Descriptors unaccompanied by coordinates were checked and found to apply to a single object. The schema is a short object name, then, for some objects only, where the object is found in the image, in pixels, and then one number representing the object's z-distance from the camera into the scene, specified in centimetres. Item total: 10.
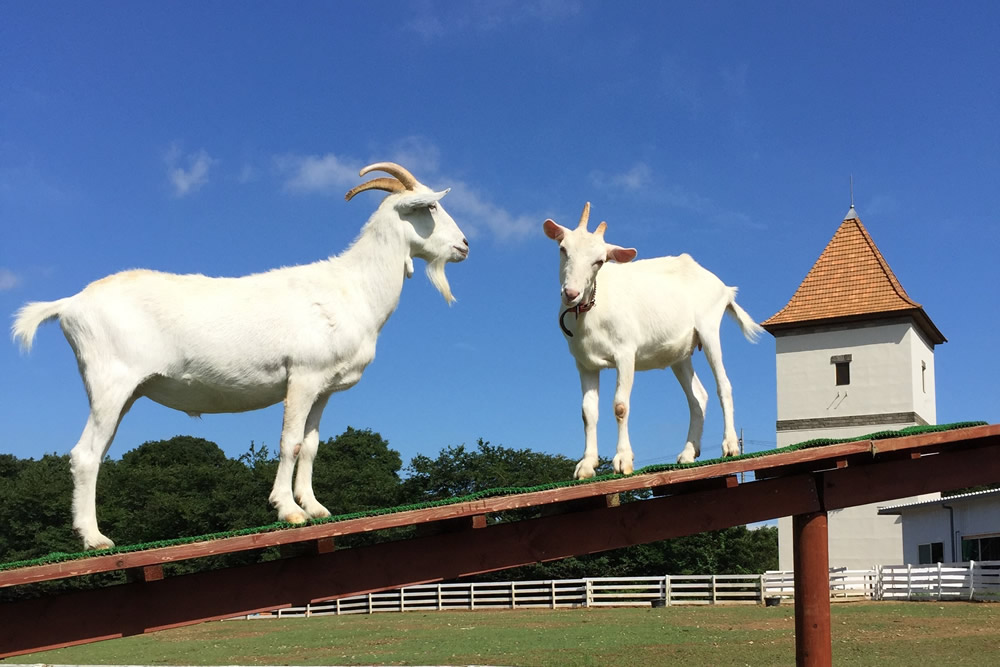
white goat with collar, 850
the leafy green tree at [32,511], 5569
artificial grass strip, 624
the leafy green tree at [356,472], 5791
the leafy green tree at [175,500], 5234
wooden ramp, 666
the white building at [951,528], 3669
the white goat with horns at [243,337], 665
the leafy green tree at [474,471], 5944
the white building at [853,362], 4319
